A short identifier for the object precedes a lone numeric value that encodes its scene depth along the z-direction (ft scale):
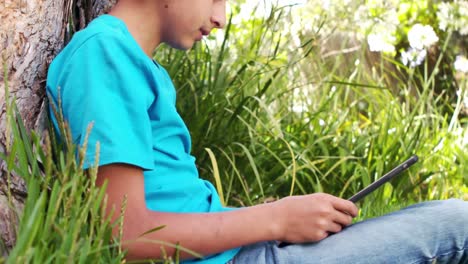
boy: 5.50
